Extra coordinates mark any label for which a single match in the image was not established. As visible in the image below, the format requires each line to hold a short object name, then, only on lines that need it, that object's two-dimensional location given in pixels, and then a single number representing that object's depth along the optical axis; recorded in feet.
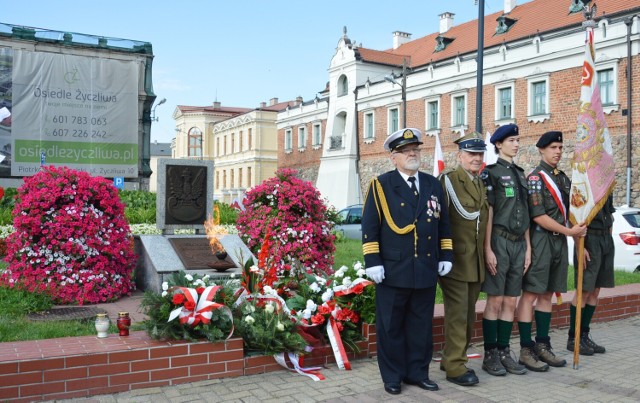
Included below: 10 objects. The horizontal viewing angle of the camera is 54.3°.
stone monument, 26.43
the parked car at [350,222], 63.10
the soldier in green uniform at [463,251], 16.78
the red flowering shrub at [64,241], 24.98
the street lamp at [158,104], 122.06
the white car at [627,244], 38.70
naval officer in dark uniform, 15.74
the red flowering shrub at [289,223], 28.48
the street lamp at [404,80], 96.78
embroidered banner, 18.83
